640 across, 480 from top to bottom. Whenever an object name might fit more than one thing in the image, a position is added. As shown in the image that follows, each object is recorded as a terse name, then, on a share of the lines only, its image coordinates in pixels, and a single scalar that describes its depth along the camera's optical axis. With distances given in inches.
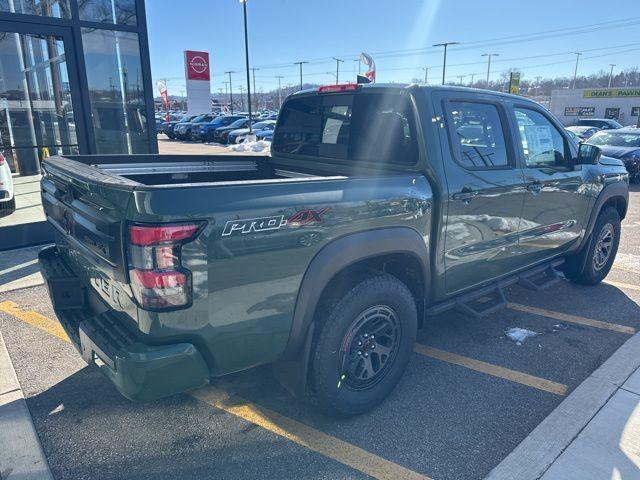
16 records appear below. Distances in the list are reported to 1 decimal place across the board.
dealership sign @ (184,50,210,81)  1160.8
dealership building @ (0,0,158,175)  259.4
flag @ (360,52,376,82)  933.2
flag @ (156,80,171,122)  1751.6
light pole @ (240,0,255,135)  972.6
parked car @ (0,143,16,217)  277.4
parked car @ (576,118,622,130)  1011.2
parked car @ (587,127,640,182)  514.6
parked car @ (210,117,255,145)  1131.3
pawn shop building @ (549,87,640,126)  1727.4
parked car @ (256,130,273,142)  1078.1
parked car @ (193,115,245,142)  1175.0
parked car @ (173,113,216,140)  1210.6
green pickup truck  83.4
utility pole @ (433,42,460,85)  1994.1
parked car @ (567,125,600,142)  904.9
